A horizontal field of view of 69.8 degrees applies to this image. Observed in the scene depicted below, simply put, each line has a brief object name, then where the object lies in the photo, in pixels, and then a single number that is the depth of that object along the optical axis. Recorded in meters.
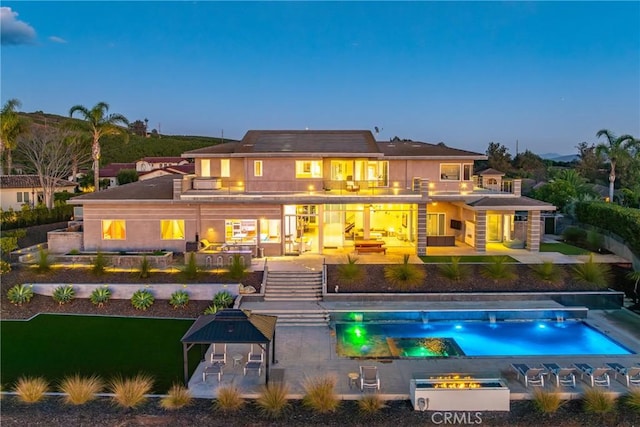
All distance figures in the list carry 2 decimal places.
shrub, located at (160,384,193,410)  11.18
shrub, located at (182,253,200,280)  20.19
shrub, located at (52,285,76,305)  19.09
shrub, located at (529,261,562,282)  20.73
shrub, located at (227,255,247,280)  20.30
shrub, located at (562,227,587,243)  28.30
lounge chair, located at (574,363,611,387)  12.46
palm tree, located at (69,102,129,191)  36.53
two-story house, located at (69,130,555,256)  24.72
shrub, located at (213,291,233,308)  18.84
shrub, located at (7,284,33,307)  18.91
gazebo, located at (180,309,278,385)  12.39
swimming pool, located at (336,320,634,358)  15.14
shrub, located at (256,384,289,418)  10.94
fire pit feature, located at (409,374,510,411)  11.24
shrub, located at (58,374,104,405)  11.30
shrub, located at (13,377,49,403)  11.36
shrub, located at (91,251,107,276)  20.41
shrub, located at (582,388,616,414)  11.18
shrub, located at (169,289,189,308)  18.88
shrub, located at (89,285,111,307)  18.97
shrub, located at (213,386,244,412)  11.14
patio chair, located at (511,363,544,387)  12.45
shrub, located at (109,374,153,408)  11.18
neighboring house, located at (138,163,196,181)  57.94
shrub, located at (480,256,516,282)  20.70
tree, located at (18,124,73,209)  39.25
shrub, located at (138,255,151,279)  20.25
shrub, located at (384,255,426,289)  20.31
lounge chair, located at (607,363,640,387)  12.57
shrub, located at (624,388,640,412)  11.34
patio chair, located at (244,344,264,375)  13.16
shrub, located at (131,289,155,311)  18.73
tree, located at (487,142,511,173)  61.94
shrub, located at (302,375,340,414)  11.07
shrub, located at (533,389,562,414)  11.09
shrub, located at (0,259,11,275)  20.45
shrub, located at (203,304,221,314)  17.96
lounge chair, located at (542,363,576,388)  12.47
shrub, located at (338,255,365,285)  20.58
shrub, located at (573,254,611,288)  20.34
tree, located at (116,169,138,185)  58.19
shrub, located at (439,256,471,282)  20.59
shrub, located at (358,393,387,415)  11.00
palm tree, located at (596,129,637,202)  33.44
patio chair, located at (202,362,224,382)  12.84
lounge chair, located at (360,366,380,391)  12.06
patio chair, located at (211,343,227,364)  13.85
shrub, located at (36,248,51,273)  20.42
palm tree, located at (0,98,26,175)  40.31
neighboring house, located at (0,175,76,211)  39.84
